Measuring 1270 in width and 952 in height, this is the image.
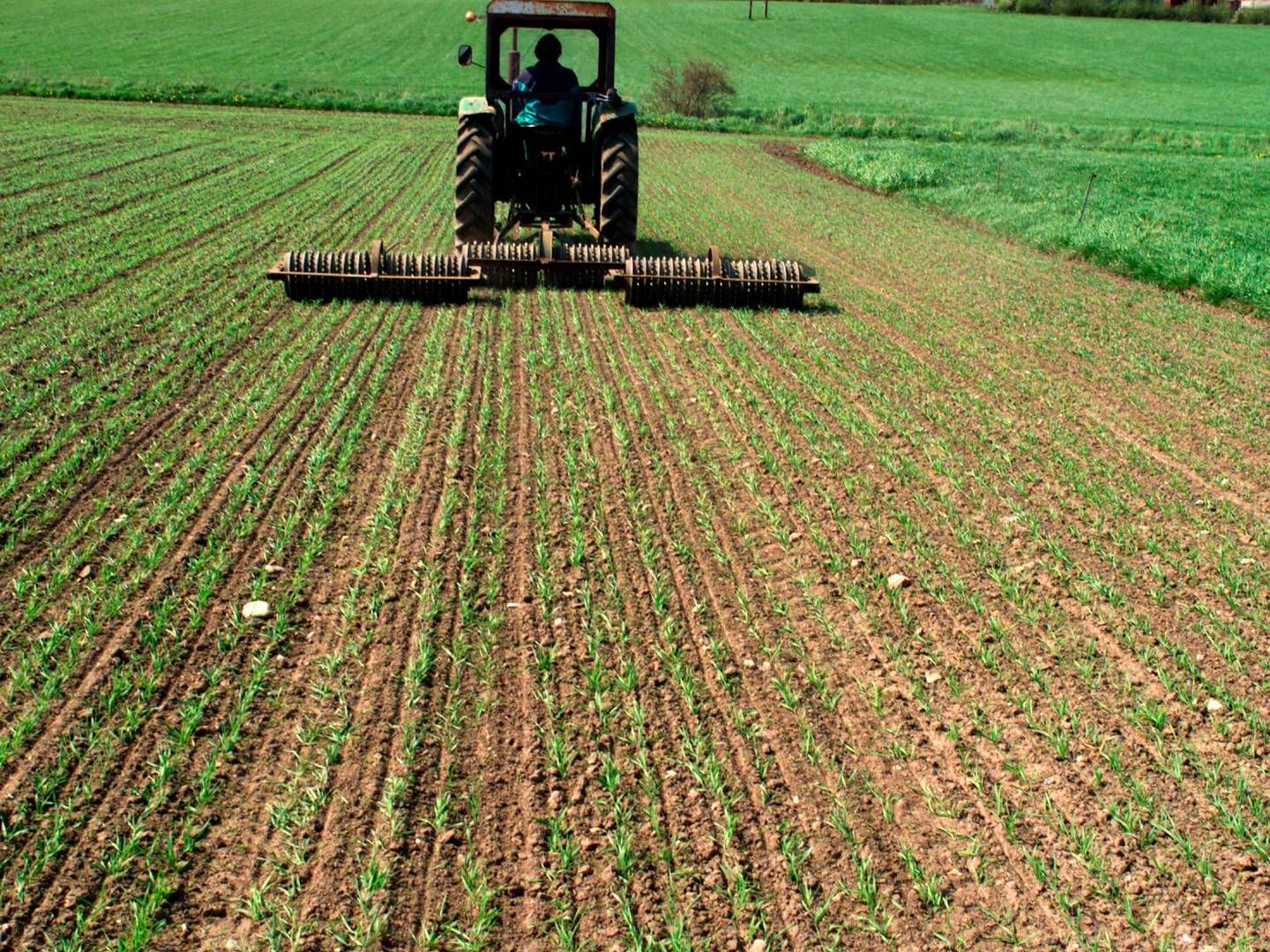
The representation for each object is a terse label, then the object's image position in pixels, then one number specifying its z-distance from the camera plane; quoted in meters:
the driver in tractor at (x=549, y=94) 10.90
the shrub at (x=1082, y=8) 78.38
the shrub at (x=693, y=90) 37.38
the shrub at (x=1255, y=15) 76.44
